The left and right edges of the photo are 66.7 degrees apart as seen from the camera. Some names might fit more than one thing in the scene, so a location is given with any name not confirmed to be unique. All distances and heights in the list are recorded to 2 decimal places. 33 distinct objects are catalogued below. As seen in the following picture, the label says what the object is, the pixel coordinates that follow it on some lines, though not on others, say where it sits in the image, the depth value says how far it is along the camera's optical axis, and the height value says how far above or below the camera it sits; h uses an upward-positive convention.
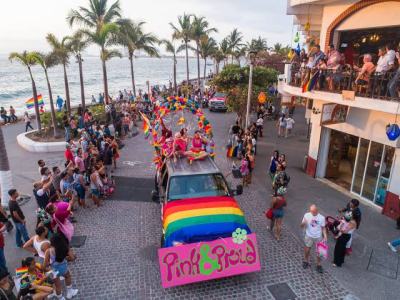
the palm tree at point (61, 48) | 18.28 +0.80
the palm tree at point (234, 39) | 50.06 +4.08
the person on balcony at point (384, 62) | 8.84 +0.13
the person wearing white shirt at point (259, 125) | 19.14 -3.66
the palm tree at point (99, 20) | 21.27 +2.95
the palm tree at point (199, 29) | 39.23 +4.40
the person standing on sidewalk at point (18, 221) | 7.36 -3.81
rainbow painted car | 6.17 -3.50
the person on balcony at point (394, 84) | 8.45 -0.45
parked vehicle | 28.22 -3.54
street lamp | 13.39 +0.23
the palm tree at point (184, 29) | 38.34 +4.25
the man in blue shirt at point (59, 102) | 22.28 -2.92
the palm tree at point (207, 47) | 43.89 +2.42
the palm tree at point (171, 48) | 39.60 +2.01
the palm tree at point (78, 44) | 19.78 +1.16
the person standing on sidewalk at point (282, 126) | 20.17 -3.90
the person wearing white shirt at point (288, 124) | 19.81 -3.68
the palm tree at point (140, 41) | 27.70 +2.08
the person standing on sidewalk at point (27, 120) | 20.03 -3.76
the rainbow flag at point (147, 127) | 11.67 -2.36
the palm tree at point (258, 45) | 56.17 +3.85
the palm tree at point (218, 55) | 47.81 +1.34
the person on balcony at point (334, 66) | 10.59 +0.01
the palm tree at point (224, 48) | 47.72 +2.48
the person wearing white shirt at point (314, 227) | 6.97 -3.58
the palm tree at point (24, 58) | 15.65 +0.14
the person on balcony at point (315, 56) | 11.16 +0.35
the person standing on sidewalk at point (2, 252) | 6.69 -4.14
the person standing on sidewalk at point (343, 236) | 7.05 -3.87
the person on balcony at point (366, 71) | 9.35 -0.13
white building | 9.59 -1.41
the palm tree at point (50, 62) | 16.87 -0.05
